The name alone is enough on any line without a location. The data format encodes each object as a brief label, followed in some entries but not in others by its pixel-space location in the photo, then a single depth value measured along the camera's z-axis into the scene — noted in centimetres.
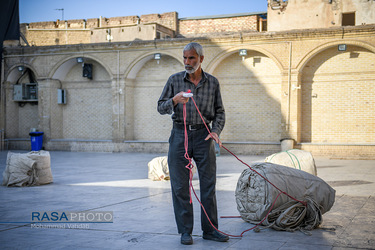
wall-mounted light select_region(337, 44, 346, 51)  1791
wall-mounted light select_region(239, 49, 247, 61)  1916
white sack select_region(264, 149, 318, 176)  924
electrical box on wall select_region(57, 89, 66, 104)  2267
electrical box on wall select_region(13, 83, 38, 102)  2341
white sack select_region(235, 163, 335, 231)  560
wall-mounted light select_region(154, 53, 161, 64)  2053
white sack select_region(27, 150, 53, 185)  1031
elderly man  493
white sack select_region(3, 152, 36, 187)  1012
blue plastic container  2174
